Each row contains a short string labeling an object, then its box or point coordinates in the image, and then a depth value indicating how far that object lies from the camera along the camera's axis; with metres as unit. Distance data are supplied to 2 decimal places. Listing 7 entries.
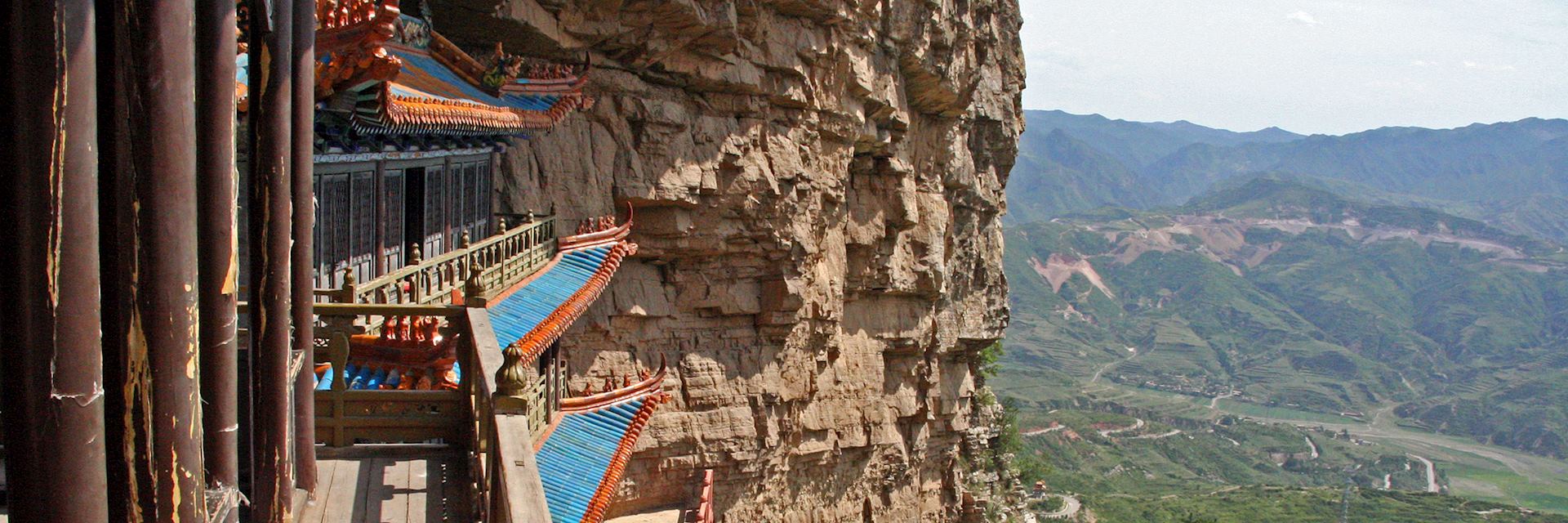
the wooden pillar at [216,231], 3.54
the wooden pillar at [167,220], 3.06
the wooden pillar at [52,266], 2.74
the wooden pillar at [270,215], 4.57
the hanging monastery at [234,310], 2.81
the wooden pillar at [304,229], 5.16
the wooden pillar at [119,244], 3.06
